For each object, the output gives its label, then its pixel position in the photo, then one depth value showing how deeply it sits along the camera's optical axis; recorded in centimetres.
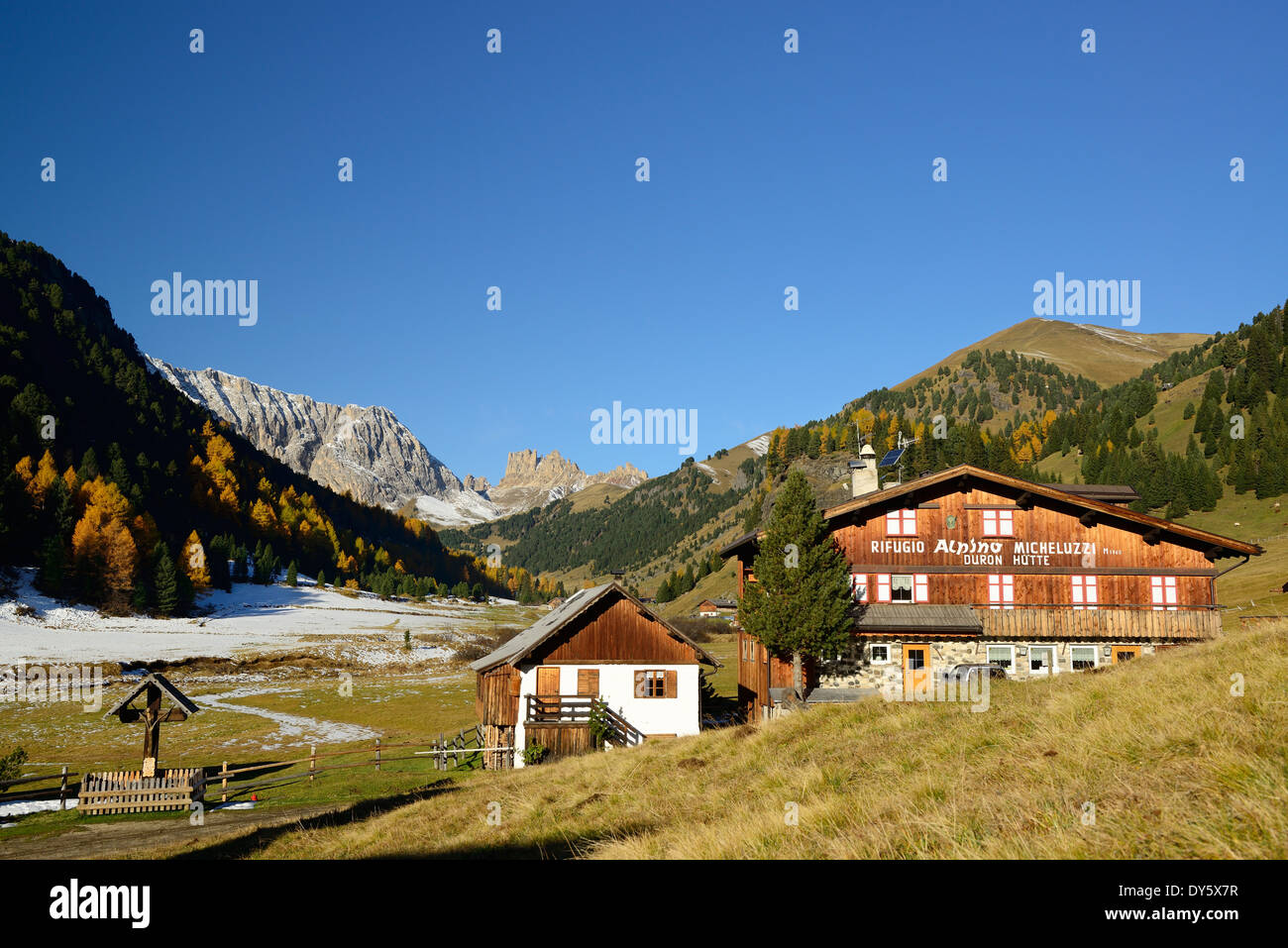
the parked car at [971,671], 3578
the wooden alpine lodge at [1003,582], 3969
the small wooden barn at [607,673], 3662
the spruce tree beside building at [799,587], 3728
